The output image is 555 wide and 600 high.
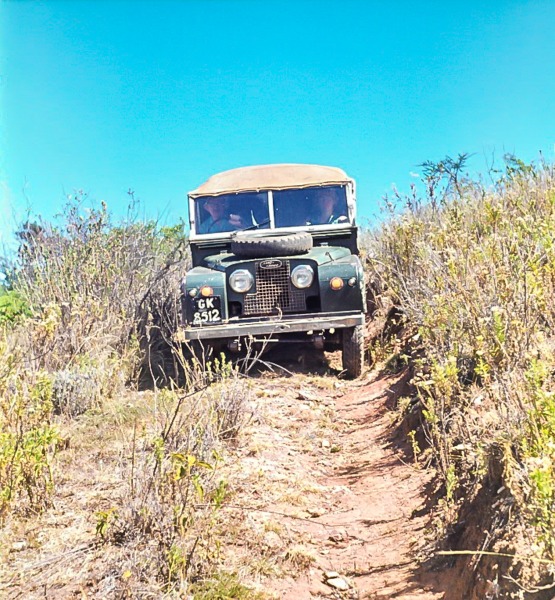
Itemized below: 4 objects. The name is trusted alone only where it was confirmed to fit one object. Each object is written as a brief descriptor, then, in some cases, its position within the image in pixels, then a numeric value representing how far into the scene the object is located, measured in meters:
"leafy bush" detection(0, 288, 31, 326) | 6.99
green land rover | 6.71
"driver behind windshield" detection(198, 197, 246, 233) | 7.87
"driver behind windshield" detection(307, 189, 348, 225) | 7.82
